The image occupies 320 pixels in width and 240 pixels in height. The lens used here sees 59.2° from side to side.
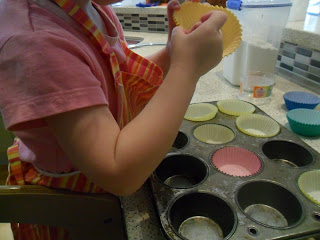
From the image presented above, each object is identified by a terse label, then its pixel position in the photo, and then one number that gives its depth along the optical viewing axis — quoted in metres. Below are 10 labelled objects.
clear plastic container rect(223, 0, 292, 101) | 0.94
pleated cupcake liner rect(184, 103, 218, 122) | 0.82
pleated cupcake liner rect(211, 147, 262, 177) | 0.66
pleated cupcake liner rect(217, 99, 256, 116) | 0.82
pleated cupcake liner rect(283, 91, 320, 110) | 0.82
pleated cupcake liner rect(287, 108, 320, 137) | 0.71
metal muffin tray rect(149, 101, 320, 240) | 0.47
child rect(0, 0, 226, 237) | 0.34
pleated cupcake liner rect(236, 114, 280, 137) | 0.76
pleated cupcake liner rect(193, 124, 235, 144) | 0.75
